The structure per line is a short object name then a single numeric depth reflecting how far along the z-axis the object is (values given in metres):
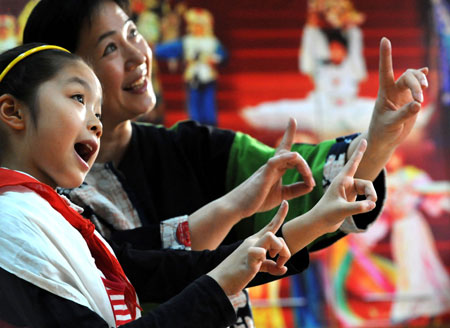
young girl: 3.14
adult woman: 3.54
